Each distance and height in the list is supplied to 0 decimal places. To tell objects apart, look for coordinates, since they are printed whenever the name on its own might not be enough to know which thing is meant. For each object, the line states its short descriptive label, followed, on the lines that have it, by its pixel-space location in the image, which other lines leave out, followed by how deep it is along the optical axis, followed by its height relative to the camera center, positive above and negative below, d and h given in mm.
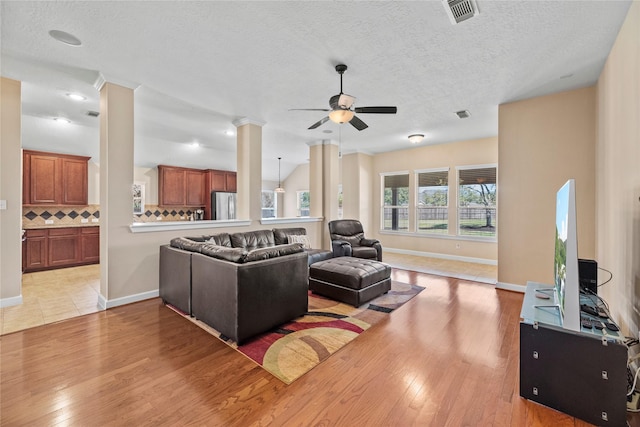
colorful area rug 2215 -1247
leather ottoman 3450 -931
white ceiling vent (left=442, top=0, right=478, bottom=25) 2123 +1663
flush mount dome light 5781 +1605
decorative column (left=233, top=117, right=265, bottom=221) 4996 +797
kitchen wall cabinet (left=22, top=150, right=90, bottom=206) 5203 +649
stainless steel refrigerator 7828 +178
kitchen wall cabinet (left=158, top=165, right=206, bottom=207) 7156 +688
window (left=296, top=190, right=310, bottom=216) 10453 +353
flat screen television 1517 -312
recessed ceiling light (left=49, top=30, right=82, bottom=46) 2553 +1696
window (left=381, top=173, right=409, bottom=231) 7648 +269
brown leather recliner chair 5084 -627
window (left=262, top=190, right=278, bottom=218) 10615 +281
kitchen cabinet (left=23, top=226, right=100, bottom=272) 5199 -764
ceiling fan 3076 +1221
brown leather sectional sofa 2469 -766
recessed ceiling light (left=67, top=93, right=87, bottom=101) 3895 +1693
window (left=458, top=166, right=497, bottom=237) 6223 +246
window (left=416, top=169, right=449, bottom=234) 6918 +255
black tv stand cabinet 1562 -987
